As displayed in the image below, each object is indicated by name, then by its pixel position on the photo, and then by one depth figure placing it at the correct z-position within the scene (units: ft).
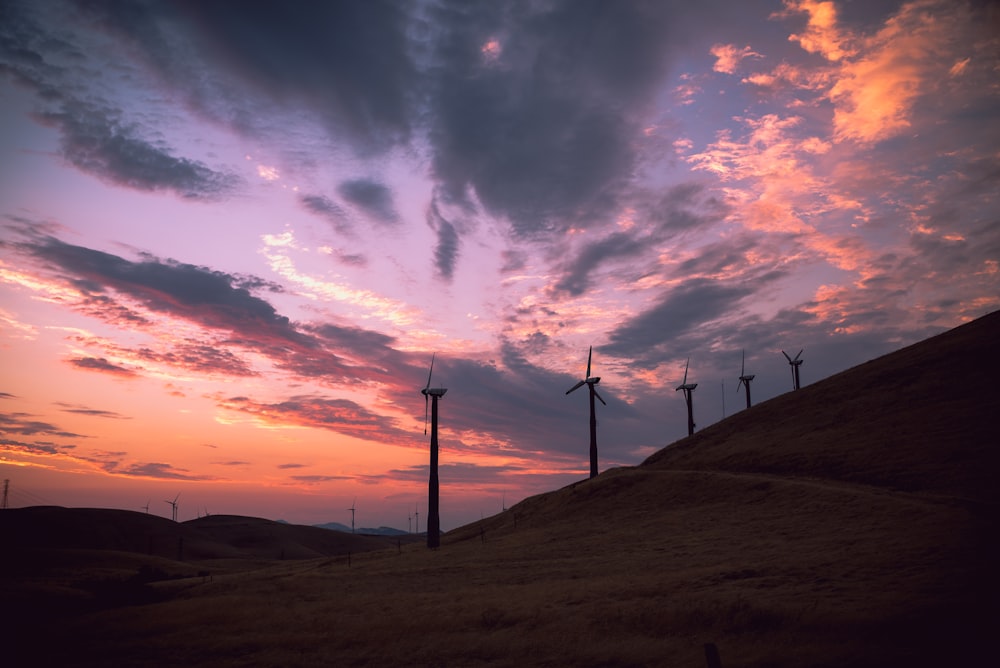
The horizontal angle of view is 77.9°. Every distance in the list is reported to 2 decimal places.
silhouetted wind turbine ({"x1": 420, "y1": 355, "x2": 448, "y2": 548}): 267.59
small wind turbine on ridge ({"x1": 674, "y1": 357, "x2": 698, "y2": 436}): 461.08
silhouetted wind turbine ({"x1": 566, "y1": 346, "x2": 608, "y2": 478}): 346.33
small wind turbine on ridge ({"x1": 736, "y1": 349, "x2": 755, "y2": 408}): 495.82
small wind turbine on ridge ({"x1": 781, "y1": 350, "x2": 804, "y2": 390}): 474.90
